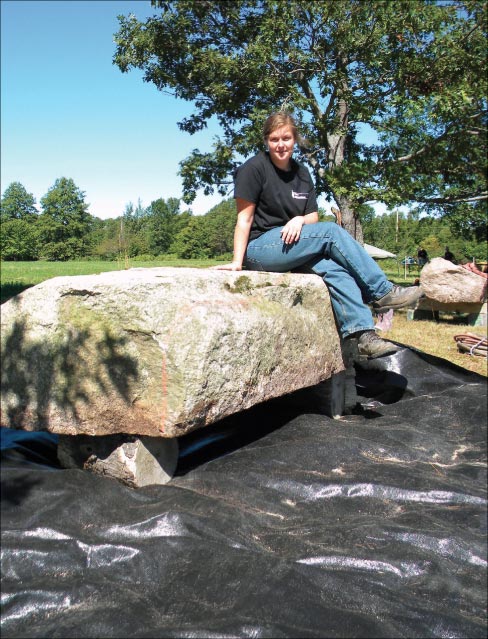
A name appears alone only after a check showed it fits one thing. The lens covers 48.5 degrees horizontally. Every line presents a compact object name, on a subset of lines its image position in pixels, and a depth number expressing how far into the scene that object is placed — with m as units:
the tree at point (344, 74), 8.59
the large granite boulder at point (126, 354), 2.62
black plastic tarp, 1.84
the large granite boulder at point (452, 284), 9.95
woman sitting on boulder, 3.57
